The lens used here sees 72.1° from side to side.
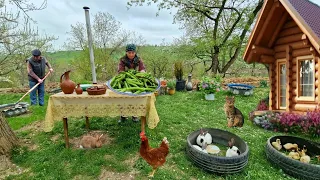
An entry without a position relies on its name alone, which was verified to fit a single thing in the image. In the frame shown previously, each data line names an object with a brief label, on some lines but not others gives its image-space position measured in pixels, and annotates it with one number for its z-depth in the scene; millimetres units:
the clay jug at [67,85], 4344
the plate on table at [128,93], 4097
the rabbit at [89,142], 4559
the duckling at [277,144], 4531
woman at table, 5594
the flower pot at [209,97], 9852
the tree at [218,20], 14906
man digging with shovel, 7803
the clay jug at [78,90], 4316
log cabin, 5703
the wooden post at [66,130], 4440
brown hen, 3372
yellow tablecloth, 4160
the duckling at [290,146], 4551
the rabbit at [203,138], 4609
